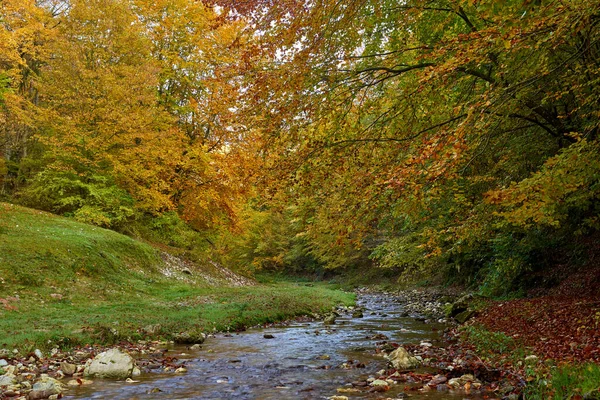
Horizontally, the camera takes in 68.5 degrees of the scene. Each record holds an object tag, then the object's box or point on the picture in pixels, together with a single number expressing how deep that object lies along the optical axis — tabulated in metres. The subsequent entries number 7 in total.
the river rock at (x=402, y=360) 7.66
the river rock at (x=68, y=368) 7.15
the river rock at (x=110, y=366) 7.09
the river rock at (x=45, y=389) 5.78
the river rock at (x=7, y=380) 6.21
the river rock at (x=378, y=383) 6.48
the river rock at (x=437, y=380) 6.49
